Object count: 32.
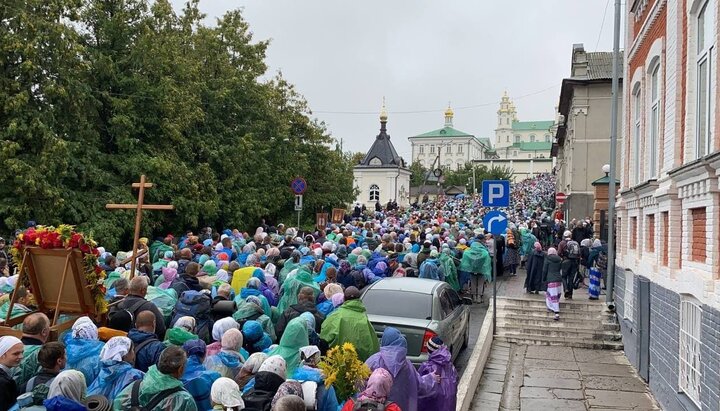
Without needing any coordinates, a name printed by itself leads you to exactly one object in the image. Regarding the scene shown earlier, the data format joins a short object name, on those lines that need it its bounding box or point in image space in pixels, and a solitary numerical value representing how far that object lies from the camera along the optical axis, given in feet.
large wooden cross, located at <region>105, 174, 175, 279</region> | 26.71
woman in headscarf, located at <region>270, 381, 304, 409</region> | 15.55
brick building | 22.13
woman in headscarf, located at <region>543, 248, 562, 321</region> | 45.73
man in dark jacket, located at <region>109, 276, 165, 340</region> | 23.82
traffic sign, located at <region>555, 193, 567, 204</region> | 100.76
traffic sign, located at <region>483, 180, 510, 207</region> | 41.37
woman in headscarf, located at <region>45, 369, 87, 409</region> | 14.92
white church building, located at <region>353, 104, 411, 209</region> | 250.57
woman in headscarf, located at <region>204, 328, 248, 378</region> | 19.94
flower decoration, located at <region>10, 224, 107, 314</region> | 22.26
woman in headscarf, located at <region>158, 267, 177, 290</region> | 35.01
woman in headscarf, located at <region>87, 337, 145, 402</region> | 17.26
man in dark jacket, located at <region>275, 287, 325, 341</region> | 27.86
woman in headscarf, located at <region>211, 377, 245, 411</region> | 15.74
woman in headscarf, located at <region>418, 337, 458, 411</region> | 21.63
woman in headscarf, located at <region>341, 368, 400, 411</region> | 16.35
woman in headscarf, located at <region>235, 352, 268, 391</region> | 18.76
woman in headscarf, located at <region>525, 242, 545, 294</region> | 53.01
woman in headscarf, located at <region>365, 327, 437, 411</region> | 19.47
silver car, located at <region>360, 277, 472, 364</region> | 29.48
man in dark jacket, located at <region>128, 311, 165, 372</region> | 19.67
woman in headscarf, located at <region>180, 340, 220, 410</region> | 17.69
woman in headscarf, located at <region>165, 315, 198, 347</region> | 20.10
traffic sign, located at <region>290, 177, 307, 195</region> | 62.64
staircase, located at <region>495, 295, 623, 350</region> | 43.39
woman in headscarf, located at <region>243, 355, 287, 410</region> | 16.30
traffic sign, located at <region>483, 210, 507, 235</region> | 41.06
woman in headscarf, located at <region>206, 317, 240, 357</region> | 21.47
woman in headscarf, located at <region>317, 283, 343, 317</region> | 30.58
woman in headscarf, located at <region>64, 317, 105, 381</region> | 18.38
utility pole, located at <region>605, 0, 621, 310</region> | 46.83
